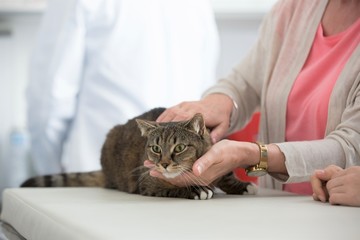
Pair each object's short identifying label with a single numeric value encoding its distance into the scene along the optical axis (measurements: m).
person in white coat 2.25
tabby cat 1.33
